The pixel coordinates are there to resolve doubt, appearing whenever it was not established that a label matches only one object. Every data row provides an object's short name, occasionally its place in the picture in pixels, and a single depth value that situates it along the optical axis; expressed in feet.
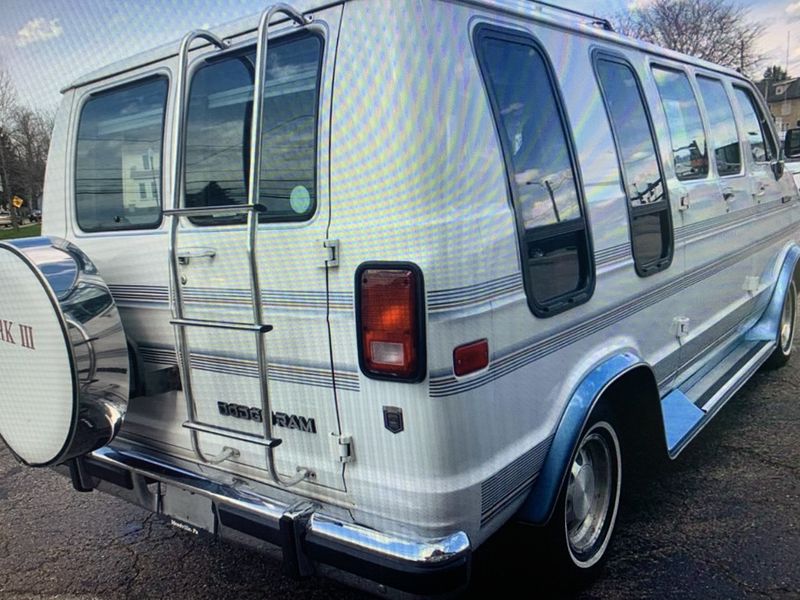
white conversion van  6.45
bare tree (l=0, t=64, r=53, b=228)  101.24
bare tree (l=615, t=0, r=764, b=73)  99.81
